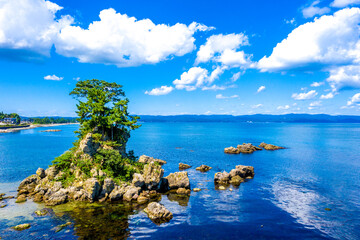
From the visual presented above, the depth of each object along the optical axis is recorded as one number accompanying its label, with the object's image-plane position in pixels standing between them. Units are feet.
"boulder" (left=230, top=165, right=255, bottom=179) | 199.49
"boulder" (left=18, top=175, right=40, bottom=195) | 151.36
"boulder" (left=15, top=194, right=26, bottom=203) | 135.89
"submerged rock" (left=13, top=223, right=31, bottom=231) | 103.53
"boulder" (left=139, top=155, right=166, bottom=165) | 211.00
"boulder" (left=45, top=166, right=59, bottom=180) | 151.88
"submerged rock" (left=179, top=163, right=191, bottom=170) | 237.55
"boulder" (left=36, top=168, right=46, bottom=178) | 163.63
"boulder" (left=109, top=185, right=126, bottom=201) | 139.89
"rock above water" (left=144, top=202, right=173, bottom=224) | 118.01
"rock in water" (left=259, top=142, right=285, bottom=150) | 370.92
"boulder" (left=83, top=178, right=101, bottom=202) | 135.95
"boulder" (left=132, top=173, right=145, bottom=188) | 150.41
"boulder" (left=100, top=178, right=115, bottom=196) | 142.72
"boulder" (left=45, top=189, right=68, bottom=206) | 131.85
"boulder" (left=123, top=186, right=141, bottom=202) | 142.61
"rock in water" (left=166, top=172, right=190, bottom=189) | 167.63
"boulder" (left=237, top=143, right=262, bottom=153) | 341.82
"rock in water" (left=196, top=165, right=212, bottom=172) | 229.54
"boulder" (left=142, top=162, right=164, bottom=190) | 157.79
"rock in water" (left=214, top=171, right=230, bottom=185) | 186.50
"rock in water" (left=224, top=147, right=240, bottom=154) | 335.92
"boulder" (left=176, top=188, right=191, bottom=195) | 159.53
